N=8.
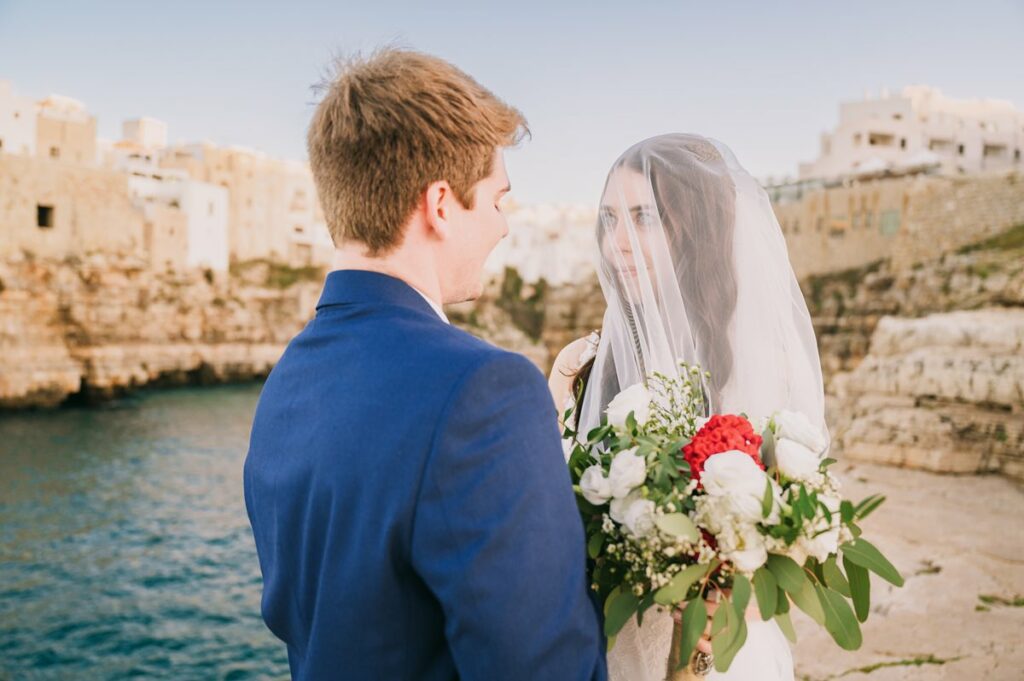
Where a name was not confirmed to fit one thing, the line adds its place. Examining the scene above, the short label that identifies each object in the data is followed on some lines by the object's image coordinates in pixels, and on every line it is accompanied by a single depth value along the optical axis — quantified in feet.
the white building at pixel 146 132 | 168.55
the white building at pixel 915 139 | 137.18
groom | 3.87
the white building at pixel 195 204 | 139.64
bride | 8.86
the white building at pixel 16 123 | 120.08
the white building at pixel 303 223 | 164.42
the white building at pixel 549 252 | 181.16
